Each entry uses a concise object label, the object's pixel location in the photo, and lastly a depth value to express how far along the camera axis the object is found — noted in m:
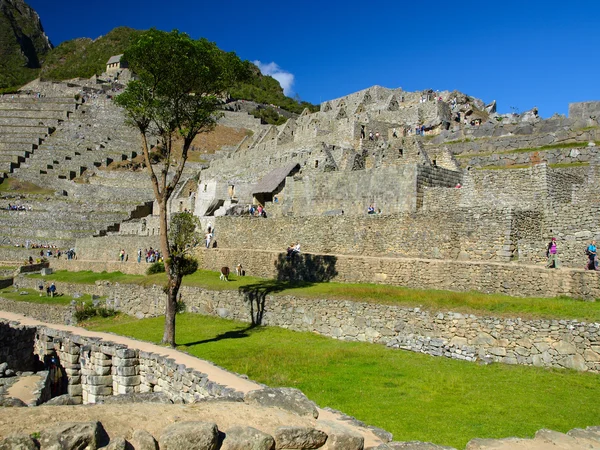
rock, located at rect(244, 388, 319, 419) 7.86
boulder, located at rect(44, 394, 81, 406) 10.07
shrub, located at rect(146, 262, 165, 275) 32.28
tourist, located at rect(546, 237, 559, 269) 16.72
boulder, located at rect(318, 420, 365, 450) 6.75
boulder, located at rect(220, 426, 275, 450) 6.35
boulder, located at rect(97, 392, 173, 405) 9.54
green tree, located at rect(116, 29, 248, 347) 19.61
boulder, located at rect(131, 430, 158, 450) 6.06
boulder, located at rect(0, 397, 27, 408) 8.21
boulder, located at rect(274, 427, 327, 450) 6.64
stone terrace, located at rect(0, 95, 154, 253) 49.38
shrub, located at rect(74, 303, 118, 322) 27.97
